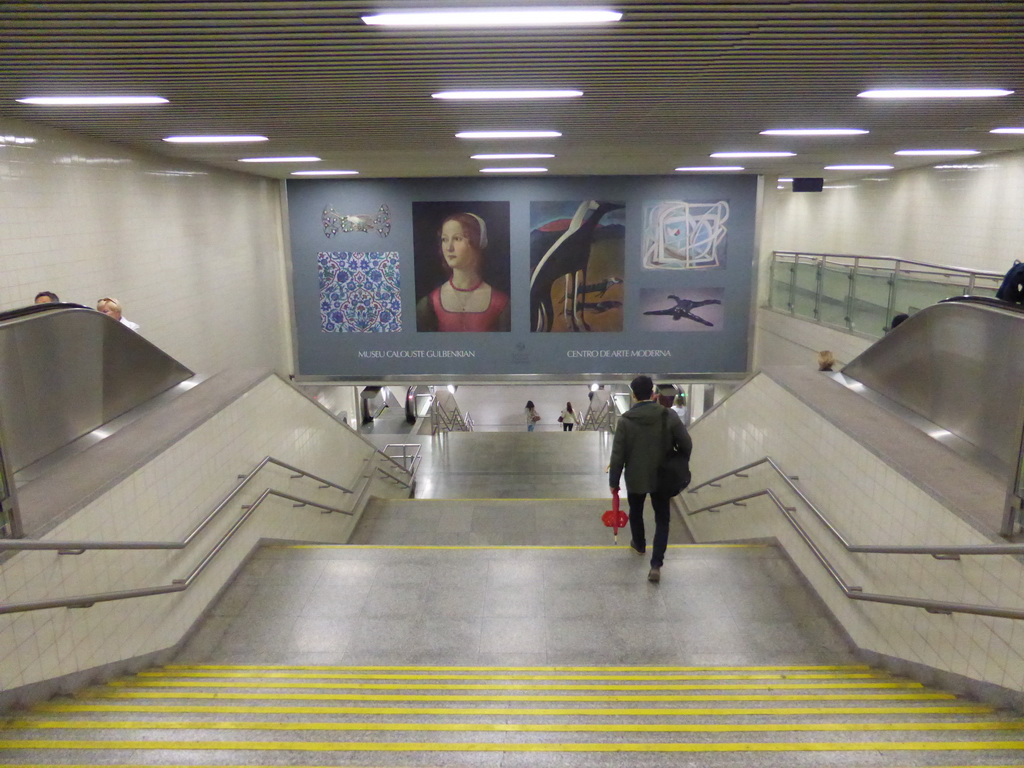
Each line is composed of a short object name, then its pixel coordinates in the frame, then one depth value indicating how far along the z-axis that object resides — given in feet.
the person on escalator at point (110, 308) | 19.31
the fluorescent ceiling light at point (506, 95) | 16.99
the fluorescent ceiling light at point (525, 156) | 30.71
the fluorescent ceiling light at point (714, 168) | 37.44
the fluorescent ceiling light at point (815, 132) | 23.87
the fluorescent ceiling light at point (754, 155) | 31.27
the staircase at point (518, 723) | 8.62
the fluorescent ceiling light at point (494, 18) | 10.86
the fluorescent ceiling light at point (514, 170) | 37.76
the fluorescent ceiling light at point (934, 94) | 17.03
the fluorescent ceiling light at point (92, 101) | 17.25
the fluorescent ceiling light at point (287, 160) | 31.48
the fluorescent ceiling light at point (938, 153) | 31.30
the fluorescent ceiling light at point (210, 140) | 24.56
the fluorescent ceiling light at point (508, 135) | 23.95
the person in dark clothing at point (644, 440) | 15.15
